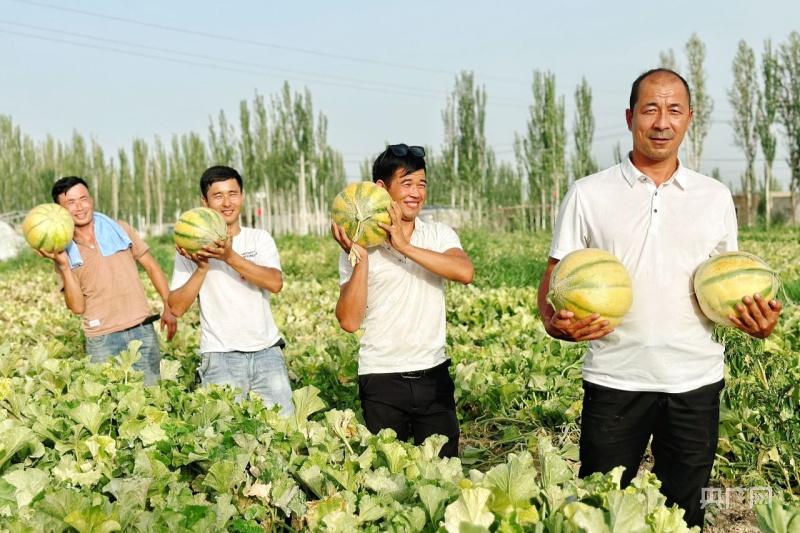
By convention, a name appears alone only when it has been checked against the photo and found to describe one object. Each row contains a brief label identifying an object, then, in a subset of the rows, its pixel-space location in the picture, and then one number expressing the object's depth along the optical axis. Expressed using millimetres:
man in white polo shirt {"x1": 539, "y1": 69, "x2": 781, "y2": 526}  2693
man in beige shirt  5082
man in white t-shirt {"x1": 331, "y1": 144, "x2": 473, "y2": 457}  3482
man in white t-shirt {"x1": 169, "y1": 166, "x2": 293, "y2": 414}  4168
